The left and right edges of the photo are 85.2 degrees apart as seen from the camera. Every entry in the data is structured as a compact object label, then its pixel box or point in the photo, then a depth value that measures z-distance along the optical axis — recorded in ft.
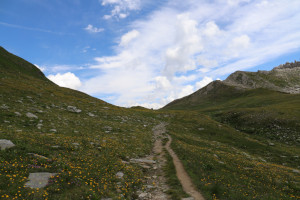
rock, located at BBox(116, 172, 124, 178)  40.32
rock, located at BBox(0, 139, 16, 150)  36.78
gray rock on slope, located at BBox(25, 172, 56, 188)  27.89
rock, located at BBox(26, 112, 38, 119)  77.38
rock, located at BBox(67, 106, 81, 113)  121.18
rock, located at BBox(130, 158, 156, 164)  56.94
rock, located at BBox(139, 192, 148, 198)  34.17
